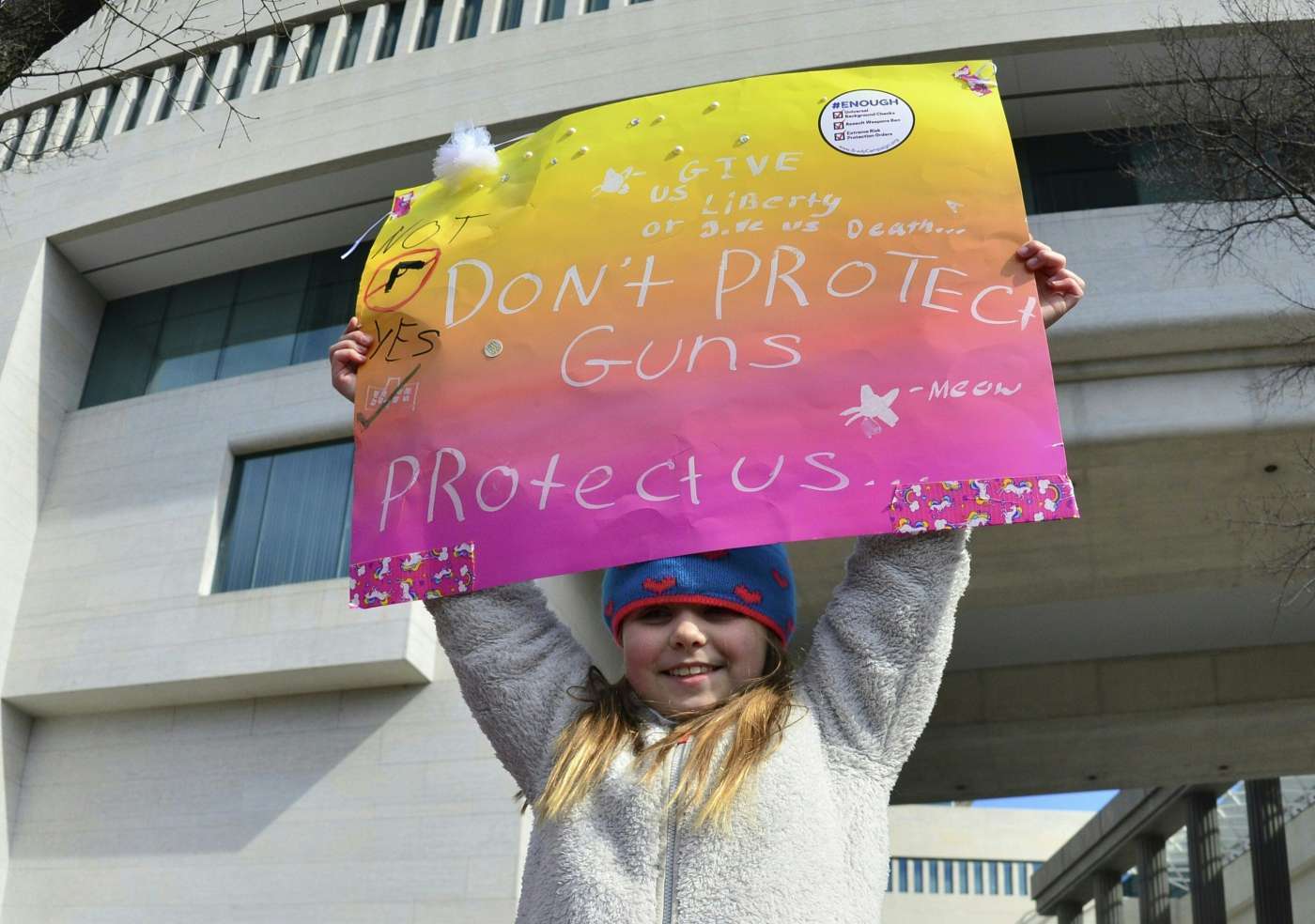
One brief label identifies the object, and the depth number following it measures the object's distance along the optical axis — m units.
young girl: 2.26
